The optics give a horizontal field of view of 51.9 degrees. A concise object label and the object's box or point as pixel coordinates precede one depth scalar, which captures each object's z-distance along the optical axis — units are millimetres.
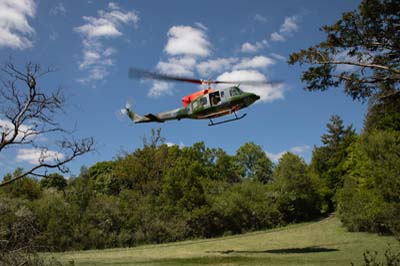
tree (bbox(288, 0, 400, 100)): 15258
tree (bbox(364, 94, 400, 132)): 16750
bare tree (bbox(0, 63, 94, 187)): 13945
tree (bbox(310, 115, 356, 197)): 57375
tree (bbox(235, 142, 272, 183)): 68312
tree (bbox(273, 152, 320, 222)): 48500
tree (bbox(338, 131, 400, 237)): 29156
